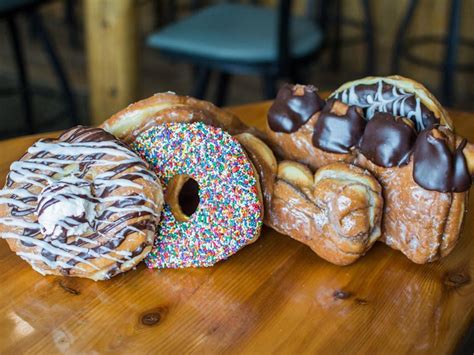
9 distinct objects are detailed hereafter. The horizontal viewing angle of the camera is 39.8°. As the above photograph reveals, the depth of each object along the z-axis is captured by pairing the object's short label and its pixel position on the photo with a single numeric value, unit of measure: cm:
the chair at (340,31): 297
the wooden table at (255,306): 75
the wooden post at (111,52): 193
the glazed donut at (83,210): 78
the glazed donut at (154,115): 90
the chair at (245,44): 203
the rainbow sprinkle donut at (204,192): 85
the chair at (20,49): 190
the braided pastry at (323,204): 83
